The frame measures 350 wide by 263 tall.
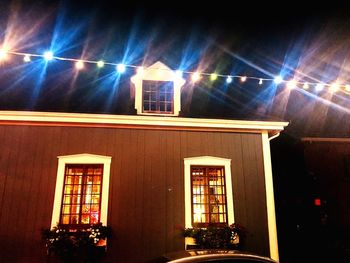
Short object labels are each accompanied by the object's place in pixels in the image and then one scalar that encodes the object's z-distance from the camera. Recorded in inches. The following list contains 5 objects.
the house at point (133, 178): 299.3
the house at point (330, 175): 560.1
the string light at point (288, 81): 360.2
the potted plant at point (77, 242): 274.1
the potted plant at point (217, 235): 297.3
